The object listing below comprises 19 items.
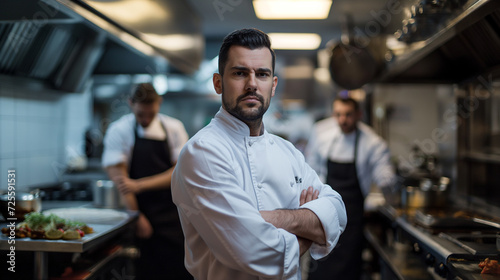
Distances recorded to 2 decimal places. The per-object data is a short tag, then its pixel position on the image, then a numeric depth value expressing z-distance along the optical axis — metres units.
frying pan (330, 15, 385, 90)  3.26
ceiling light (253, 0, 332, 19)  3.44
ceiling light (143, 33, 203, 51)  2.65
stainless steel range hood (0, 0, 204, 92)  1.78
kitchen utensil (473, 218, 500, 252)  1.94
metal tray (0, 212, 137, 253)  1.61
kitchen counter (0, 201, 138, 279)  1.61
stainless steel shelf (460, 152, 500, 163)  2.44
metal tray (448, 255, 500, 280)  1.40
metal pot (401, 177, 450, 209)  2.61
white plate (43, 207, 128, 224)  2.04
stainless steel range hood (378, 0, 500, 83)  1.70
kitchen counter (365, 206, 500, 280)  1.62
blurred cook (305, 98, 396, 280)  2.90
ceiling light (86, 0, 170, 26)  1.93
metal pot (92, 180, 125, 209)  2.41
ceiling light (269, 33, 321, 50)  4.75
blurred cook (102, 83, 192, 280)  2.51
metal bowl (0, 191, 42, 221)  1.81
